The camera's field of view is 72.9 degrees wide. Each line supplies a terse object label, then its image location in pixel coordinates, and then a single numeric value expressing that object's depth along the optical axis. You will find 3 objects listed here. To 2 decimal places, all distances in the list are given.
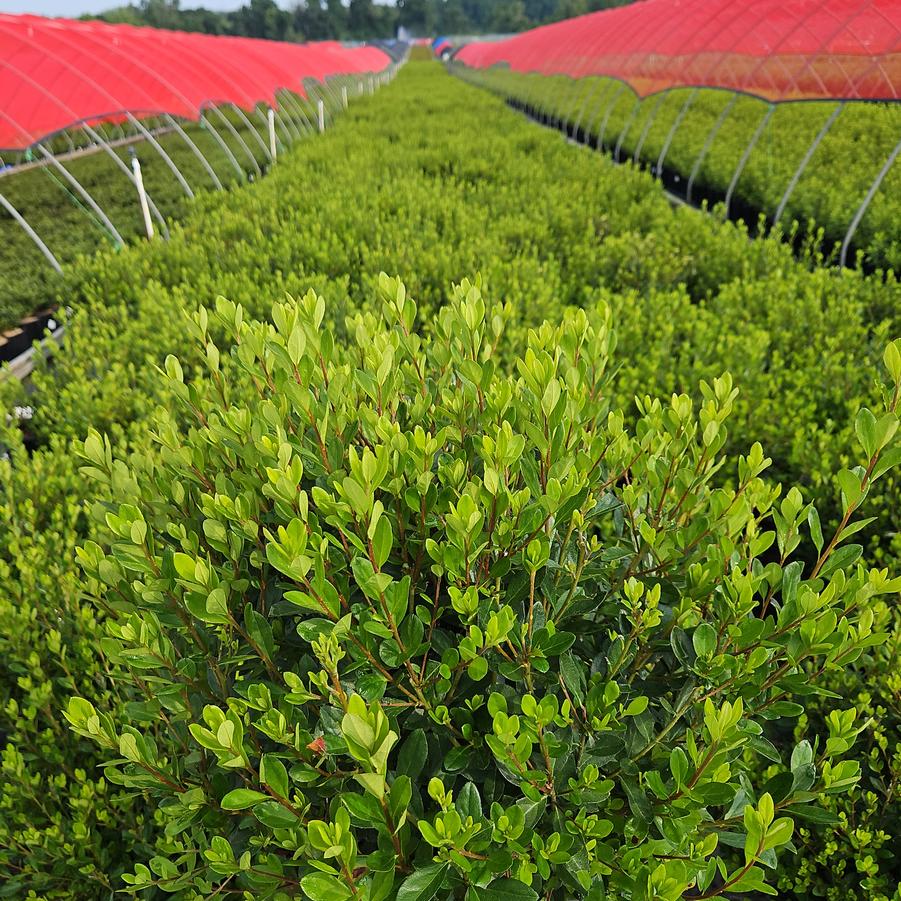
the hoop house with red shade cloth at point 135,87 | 8.76
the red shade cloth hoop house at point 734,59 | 8.01
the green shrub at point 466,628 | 1.15
